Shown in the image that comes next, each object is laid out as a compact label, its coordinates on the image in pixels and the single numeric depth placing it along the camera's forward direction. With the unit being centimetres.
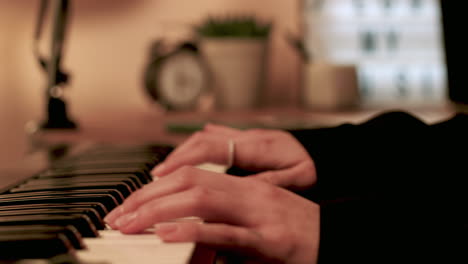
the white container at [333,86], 178
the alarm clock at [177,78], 179
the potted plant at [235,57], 178
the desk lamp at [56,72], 154
